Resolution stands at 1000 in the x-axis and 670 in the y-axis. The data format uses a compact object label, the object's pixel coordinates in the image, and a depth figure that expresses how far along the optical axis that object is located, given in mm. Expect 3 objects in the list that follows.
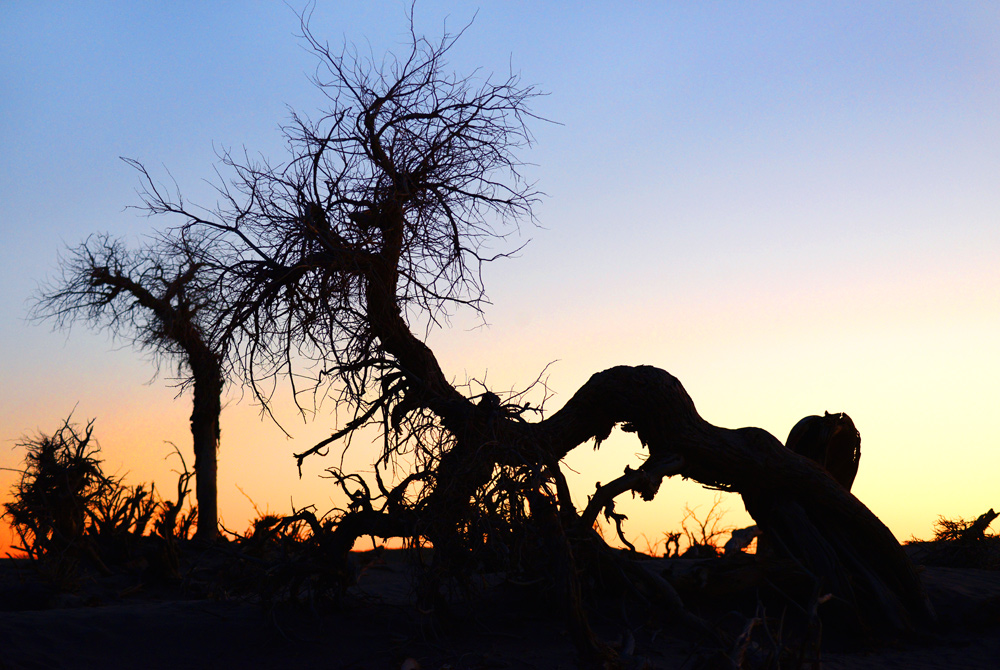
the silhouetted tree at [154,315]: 16609
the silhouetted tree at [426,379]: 7594
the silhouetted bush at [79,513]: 13469
